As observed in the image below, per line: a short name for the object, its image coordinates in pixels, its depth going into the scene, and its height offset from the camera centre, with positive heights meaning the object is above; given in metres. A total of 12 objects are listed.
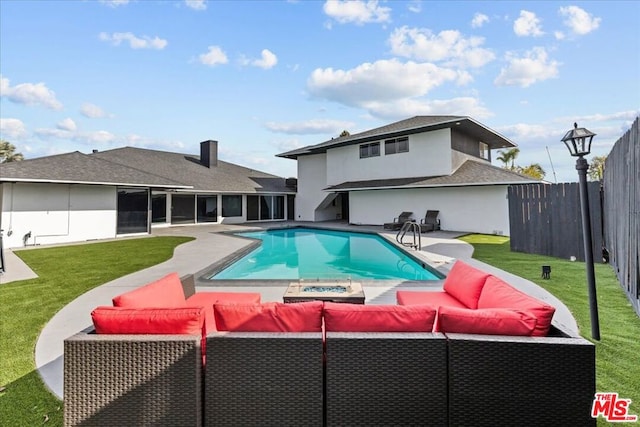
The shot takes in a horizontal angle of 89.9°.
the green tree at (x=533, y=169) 38.36 +6.96
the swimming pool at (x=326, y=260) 8.98 -1.22
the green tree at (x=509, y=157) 41.75 +8.83
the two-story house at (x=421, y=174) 16.53 +3.15
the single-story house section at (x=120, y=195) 13.62 +1.81
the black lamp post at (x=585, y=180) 4.20 +0.59
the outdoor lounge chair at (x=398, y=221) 18.16 +0.22
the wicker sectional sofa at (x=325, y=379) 2.26 -1.11
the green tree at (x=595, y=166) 36.58 +6.61
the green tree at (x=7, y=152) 31.97 +7.77
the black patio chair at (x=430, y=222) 17.45 +0.15
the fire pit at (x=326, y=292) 4.38 -0.97
